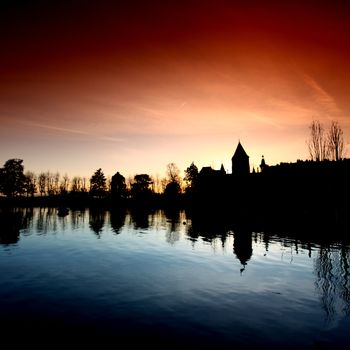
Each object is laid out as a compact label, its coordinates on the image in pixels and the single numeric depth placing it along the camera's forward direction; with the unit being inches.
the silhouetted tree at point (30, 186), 5359.3
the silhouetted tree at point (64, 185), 6548.2
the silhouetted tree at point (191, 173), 5260.8
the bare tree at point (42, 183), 6491.1
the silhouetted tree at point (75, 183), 6746.1
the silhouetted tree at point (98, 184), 5905.5
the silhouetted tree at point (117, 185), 5565.9
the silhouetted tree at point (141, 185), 5713.6
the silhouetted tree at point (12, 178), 4928.6
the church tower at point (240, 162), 4148.6
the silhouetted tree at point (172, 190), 4869.6
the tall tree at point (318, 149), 2536.9
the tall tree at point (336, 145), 2478.6
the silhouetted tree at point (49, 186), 6567.9
